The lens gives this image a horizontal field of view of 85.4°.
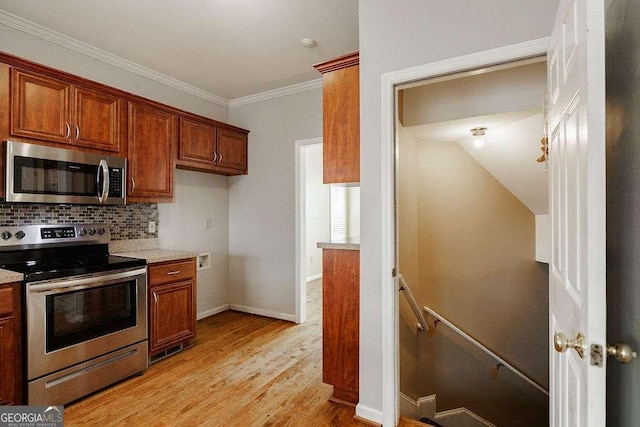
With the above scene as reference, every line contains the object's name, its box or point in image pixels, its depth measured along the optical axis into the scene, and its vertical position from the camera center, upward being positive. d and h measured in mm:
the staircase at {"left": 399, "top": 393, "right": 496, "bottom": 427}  2841 -1850
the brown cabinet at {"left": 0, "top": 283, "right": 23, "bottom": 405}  1977 -752
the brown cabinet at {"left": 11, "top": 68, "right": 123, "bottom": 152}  2273 +747
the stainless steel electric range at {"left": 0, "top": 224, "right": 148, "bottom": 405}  2113 -637
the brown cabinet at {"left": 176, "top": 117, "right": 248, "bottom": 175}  3406 +723
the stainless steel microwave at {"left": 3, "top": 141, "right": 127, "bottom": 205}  2242 +290
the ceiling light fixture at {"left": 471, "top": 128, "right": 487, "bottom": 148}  2730 +641
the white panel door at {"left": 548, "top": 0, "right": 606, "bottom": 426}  827 +37
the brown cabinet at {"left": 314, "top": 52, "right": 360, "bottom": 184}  2213 +630
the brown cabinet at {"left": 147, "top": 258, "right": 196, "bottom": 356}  2805 -751
